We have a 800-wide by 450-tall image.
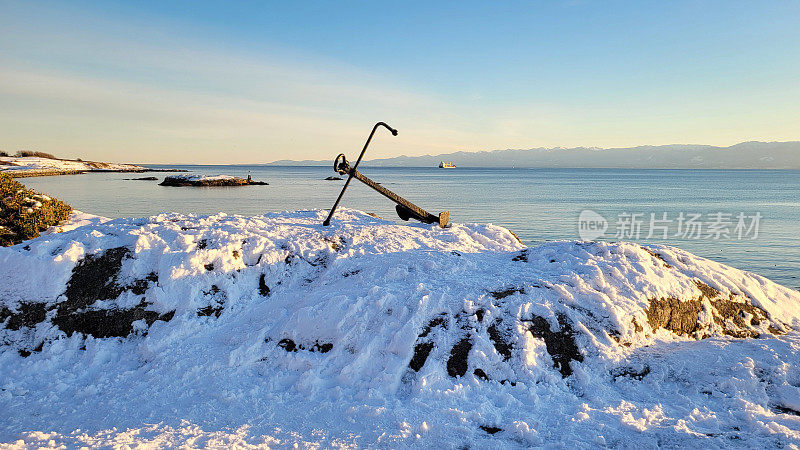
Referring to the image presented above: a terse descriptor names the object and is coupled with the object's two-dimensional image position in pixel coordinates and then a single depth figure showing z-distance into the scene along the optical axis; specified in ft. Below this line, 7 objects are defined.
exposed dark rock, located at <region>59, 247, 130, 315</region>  23.98
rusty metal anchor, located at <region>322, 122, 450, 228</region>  33.99
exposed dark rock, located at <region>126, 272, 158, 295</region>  24.58
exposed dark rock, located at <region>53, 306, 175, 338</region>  22.90
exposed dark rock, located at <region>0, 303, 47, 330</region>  22.85
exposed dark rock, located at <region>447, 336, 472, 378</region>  19.72
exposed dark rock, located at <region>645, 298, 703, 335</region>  23.58
